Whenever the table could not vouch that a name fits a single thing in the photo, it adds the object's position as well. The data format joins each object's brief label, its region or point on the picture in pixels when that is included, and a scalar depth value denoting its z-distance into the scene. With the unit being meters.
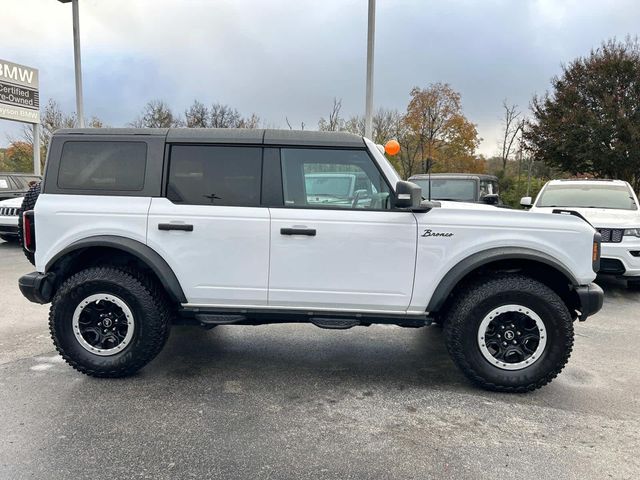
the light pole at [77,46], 11.55
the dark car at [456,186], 9.82
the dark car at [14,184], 11.91
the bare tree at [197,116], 31.96
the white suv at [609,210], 6.68
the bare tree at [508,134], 32.50
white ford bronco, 3.62
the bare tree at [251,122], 30.31
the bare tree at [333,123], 25.90
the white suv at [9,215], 10.38
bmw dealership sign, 17.70
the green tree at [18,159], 28.52
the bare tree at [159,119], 30.36
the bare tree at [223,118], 31.84
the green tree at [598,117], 15.62
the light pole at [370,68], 9.81
